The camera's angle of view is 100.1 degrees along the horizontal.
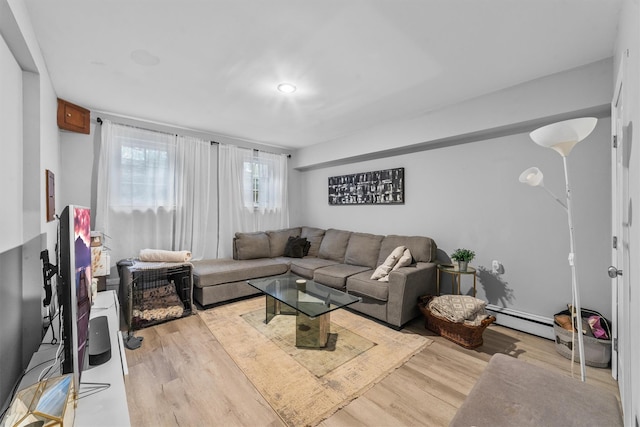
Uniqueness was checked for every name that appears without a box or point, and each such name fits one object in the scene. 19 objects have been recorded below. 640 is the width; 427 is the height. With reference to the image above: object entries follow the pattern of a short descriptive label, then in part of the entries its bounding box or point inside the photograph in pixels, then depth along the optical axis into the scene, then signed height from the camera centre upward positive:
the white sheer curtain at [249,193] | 4.36 +0.37
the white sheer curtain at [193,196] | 3.88 +0.27
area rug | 1.76 -1.22
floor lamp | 1.54 +0.46
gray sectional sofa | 2.86 -0.74
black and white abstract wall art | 3.88 +0.41
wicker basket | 2.41 -1.10
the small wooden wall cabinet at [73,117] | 2.88 +1.09
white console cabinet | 1.01 -0.77
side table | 2.85 -0.64
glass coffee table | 2.42 -0.84
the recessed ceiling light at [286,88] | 2.60 +1.25
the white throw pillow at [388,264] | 3.11 -0.60
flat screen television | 1.00 -0.31
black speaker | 1.37 -0.73
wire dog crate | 2.87 -0.94
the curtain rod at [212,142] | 3.31 +1.15
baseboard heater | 2.60 -1.10
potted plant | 2.86 -0.48
